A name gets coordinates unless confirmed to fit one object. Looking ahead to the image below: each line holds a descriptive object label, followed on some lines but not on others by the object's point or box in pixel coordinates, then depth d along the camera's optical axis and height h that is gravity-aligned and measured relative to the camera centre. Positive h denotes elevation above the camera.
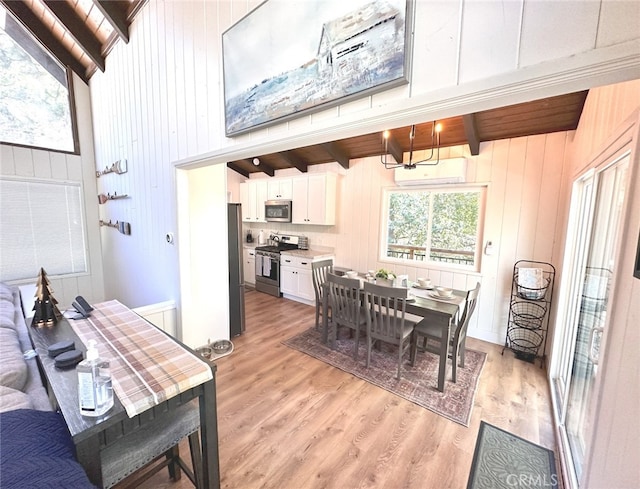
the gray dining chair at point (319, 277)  3.43 -0.82
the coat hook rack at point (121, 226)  3.56 -0.19
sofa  0.77 -0.78
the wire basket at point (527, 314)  3.07 -1.10
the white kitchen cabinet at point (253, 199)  5.60 +0.38
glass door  1.51 -0.48
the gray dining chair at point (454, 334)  2.49 -1.13
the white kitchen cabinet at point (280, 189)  5.10 +0.55
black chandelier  2.97 +1.00
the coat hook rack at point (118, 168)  3.44 +0.62
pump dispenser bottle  0.93 -0.63
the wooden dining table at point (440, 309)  2.37 -0.83
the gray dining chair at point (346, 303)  2.78 -0.95
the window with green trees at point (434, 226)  3.55 -0.09
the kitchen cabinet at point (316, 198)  4.54 +0.34
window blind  3.57 -0.25
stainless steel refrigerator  3.29 -0.71
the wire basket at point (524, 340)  3.06 -1.42
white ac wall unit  3.38 +0.62
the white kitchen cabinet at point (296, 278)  4.65 -1.13
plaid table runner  1.07 -0.72
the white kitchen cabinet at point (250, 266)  5.64 -1.09
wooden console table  0.91 -0.76
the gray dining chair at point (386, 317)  2.47 -0.99
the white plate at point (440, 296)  2.72 -0.80
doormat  1.62 -1.60
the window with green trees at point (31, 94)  3.37 +1.62
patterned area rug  2.27 -1.58
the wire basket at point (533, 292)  2.87 -0.78
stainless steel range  5.15 -0.94
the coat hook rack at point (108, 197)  3.61 +0.24
